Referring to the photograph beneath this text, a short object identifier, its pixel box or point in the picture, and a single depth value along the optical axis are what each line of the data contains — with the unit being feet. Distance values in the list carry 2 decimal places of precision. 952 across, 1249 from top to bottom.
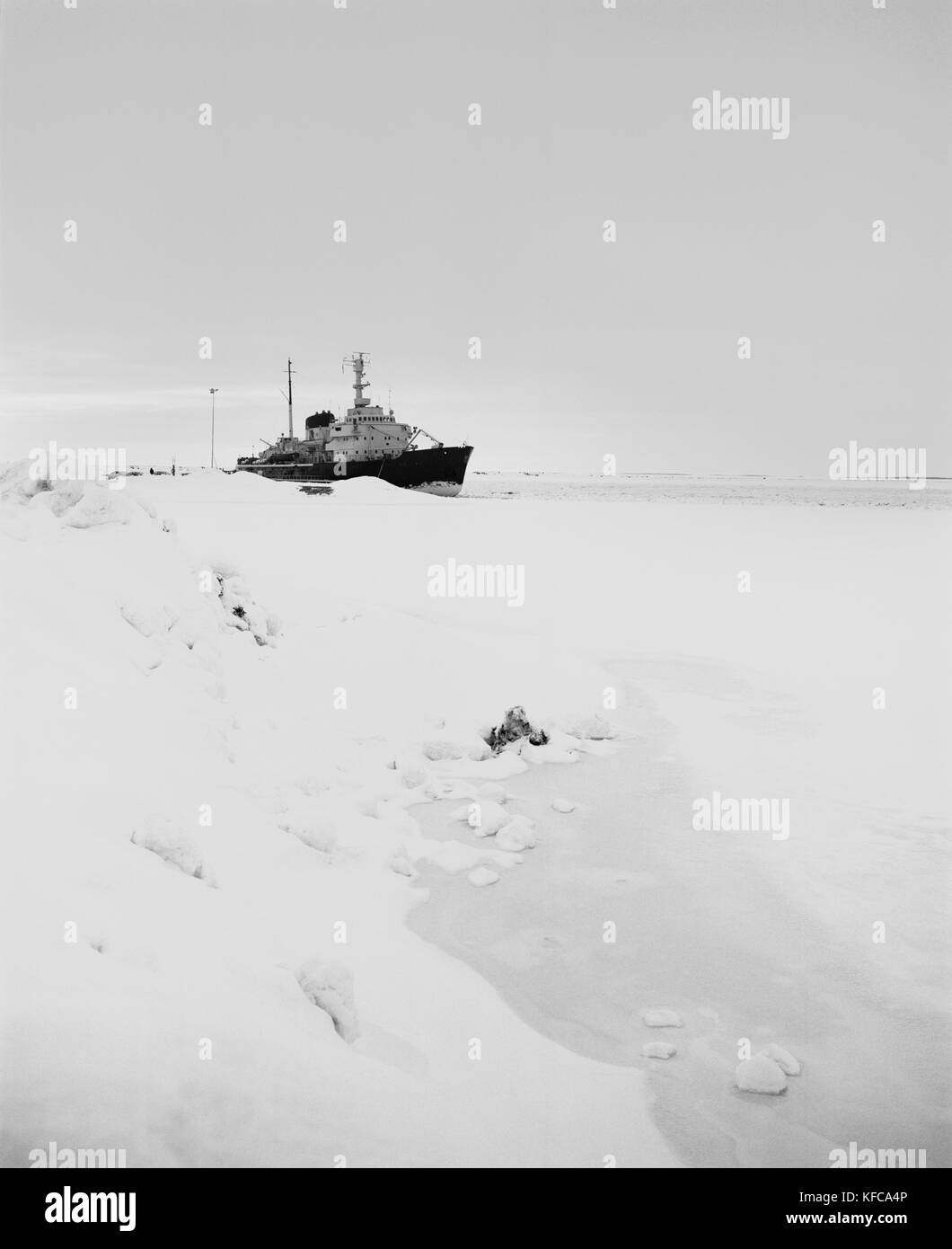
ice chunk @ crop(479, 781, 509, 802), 24.38
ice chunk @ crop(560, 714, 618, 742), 29.55
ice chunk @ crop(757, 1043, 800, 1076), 13.24
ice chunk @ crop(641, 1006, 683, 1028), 14.35
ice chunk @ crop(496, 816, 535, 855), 21.13
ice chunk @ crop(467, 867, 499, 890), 19.26
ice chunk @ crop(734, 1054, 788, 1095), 12.80
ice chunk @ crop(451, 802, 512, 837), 22.12
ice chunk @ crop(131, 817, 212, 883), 14.84
